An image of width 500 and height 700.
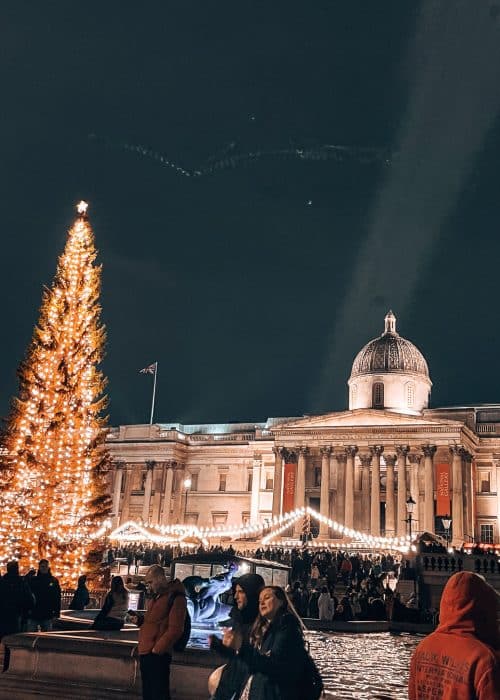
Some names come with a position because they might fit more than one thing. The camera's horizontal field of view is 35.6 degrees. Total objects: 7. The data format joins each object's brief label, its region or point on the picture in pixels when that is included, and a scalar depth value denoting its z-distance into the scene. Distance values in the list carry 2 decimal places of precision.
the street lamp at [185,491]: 73.97
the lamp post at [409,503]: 39.85
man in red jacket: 7.67
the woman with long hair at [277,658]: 5.44
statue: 14.26
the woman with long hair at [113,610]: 13.11
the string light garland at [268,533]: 52.53
